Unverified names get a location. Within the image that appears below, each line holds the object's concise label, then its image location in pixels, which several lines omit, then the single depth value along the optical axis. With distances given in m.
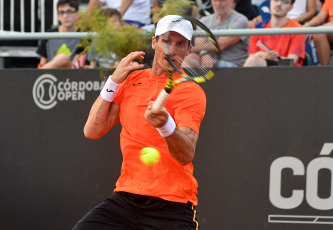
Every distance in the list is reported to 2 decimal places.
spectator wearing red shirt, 11.85
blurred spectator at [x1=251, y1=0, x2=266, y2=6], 14.23
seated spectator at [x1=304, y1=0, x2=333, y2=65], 12.11
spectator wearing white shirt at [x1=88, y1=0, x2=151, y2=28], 14.34
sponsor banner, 10.81
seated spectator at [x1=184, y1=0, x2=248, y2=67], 12.43
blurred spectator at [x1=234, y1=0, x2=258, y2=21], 13.77
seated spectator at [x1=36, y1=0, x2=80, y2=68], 12.84
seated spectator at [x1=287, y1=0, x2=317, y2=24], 13.38
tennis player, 7.47
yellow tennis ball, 7.44
